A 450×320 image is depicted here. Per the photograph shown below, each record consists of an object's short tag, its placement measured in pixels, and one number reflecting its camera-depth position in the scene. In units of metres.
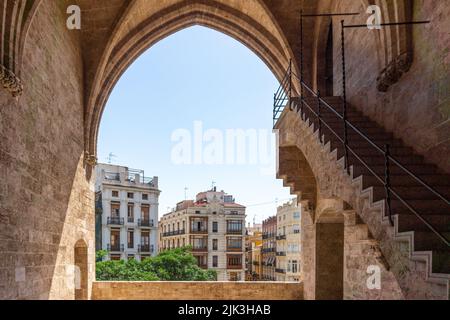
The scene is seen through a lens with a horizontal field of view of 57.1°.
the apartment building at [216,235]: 46.97
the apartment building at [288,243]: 46.38
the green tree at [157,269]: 25.77
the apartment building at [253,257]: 60.66
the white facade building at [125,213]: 38.88
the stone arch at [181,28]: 13.36
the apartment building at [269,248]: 53.66
